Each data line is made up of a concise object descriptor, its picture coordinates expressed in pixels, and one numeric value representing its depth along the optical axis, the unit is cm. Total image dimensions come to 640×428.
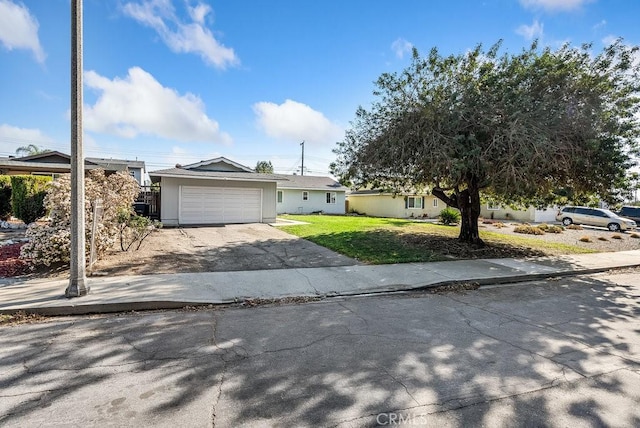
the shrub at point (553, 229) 1888
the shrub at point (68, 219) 702
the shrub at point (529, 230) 1768
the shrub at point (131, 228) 896
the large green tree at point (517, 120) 905
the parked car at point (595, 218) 2150
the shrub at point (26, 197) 1297
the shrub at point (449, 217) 2105
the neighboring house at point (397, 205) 2912
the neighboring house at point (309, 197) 2828
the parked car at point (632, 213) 2359
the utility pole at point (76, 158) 521
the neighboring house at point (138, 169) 3011
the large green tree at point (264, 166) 5934
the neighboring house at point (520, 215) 2791
